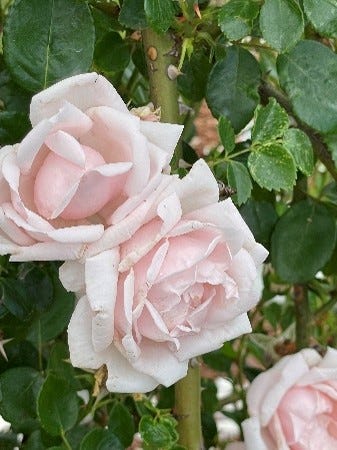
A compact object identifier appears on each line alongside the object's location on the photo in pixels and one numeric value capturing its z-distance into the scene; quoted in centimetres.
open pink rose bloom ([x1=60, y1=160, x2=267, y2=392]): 39
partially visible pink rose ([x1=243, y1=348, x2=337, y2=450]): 53
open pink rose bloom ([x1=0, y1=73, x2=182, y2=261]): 39
